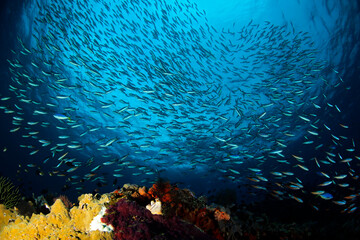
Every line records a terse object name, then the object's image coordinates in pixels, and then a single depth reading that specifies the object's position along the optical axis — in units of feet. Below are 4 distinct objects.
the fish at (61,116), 24.57
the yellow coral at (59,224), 10.31
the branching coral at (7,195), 22.04
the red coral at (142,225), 8.46
